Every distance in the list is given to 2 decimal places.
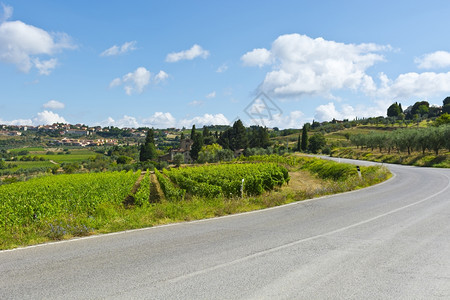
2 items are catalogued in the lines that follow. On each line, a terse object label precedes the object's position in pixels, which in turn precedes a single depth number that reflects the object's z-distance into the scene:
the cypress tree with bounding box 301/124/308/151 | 92.50
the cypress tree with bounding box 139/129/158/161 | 91.88
